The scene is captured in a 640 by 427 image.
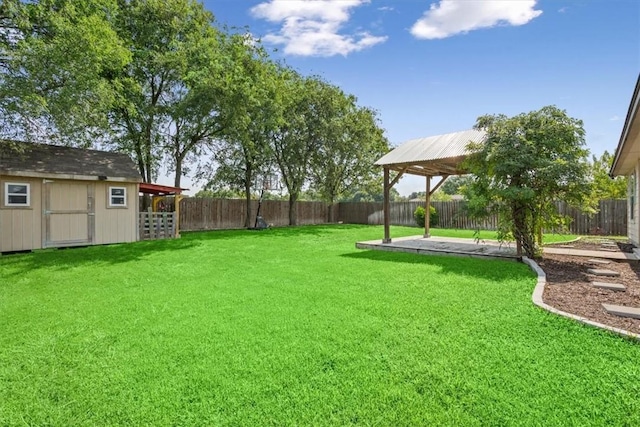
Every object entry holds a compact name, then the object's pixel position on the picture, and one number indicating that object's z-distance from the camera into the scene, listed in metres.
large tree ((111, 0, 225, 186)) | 13.05
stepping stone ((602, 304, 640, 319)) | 3.54
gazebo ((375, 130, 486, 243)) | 8.47
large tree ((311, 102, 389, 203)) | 19.44
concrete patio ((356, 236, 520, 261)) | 7.56
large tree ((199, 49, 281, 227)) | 13.68
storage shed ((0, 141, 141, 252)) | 9.07
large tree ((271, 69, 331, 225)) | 18.55
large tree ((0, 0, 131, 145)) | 7.57
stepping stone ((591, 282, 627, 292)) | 4.64
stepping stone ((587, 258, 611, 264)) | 6.71
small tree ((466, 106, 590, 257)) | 6.40
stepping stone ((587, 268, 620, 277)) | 5.53
